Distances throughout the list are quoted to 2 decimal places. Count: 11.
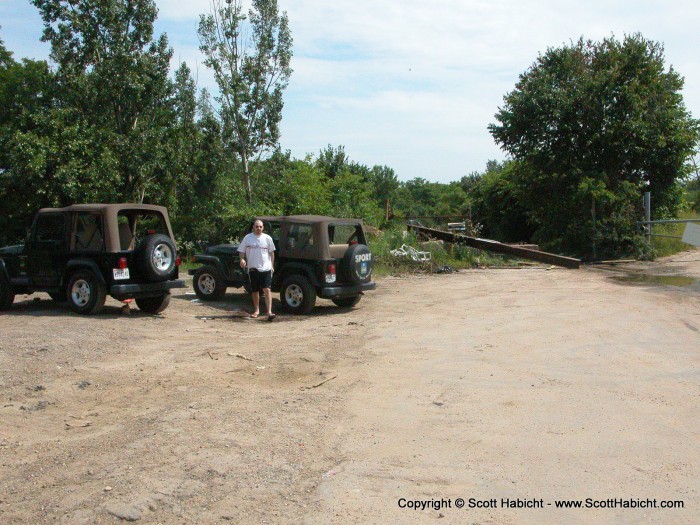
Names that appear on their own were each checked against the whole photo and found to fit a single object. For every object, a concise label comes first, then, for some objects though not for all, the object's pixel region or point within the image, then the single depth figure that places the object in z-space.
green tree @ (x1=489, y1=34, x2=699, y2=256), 22.73
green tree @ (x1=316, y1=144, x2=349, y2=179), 31.91
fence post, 22.78
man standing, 12.16
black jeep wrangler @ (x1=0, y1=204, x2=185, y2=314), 11.55
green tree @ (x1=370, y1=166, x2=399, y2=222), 54.25
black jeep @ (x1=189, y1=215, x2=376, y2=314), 12.73
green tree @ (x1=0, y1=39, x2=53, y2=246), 21.34
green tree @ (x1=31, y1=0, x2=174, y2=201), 22.62
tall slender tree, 23.95
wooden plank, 20.81
